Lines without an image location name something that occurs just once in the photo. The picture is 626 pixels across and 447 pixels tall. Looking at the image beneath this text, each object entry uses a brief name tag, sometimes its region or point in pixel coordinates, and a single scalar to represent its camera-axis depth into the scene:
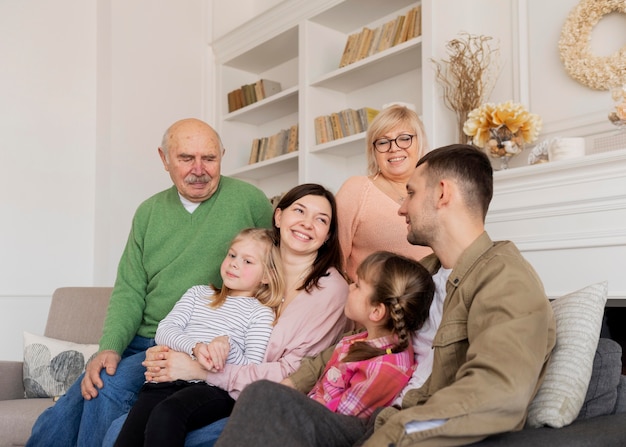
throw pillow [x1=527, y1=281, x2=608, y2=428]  1.42
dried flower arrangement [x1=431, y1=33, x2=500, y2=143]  3.49
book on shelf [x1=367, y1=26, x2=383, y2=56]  4.34
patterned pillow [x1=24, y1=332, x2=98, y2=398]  3.02
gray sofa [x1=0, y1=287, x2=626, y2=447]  1.31
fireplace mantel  2.74
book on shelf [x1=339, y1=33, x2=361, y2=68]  4.52
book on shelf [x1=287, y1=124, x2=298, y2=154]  4.93
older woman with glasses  2.38
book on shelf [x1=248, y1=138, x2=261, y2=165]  5.35
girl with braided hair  1.68
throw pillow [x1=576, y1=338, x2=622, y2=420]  1.51
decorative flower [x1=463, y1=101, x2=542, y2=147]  3.19
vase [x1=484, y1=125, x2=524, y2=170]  3.24
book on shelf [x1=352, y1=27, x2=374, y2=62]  4.40
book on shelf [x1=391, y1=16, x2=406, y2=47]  4.13
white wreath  3.17
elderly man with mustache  2.28
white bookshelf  4.43
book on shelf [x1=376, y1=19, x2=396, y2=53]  4.22
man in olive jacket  1.24
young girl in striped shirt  1.85
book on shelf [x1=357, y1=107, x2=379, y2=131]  4.33
